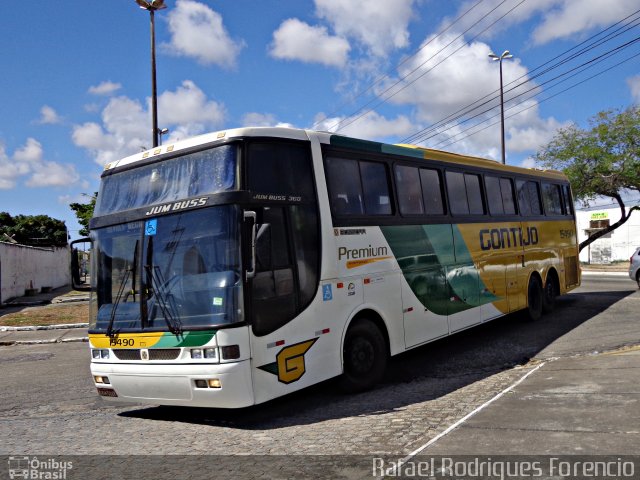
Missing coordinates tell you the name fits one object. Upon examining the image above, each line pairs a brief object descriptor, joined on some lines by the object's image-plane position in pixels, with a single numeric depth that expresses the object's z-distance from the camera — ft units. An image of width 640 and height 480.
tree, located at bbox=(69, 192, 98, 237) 94.94
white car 60.29
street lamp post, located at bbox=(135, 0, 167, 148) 59.52
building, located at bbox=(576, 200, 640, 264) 154.51
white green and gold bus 20.06
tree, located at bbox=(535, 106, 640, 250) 102.68
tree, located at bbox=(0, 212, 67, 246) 217.15
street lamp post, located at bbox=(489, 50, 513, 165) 109.50
